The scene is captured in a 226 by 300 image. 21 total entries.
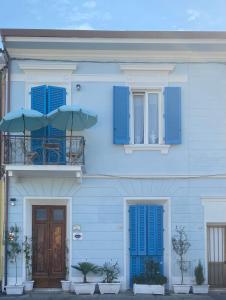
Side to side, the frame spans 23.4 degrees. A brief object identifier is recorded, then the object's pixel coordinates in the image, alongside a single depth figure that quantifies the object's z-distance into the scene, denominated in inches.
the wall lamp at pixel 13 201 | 573.3
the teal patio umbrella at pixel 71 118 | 528.7
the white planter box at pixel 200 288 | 560.7
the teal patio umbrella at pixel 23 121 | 528.1
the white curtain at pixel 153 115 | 596.1
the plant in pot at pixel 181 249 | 561.6
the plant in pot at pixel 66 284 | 565.9
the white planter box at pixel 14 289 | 550.8
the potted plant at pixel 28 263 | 563.5
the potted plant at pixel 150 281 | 557.6
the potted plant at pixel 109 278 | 559.2
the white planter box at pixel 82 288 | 556.4
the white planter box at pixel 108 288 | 558.9
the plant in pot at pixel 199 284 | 561.0
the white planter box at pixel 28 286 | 563.2
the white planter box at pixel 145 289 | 557.9
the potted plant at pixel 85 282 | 556.4
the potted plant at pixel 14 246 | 564.7
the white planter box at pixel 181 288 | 561.0
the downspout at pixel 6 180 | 563.8
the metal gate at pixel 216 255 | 589.6
